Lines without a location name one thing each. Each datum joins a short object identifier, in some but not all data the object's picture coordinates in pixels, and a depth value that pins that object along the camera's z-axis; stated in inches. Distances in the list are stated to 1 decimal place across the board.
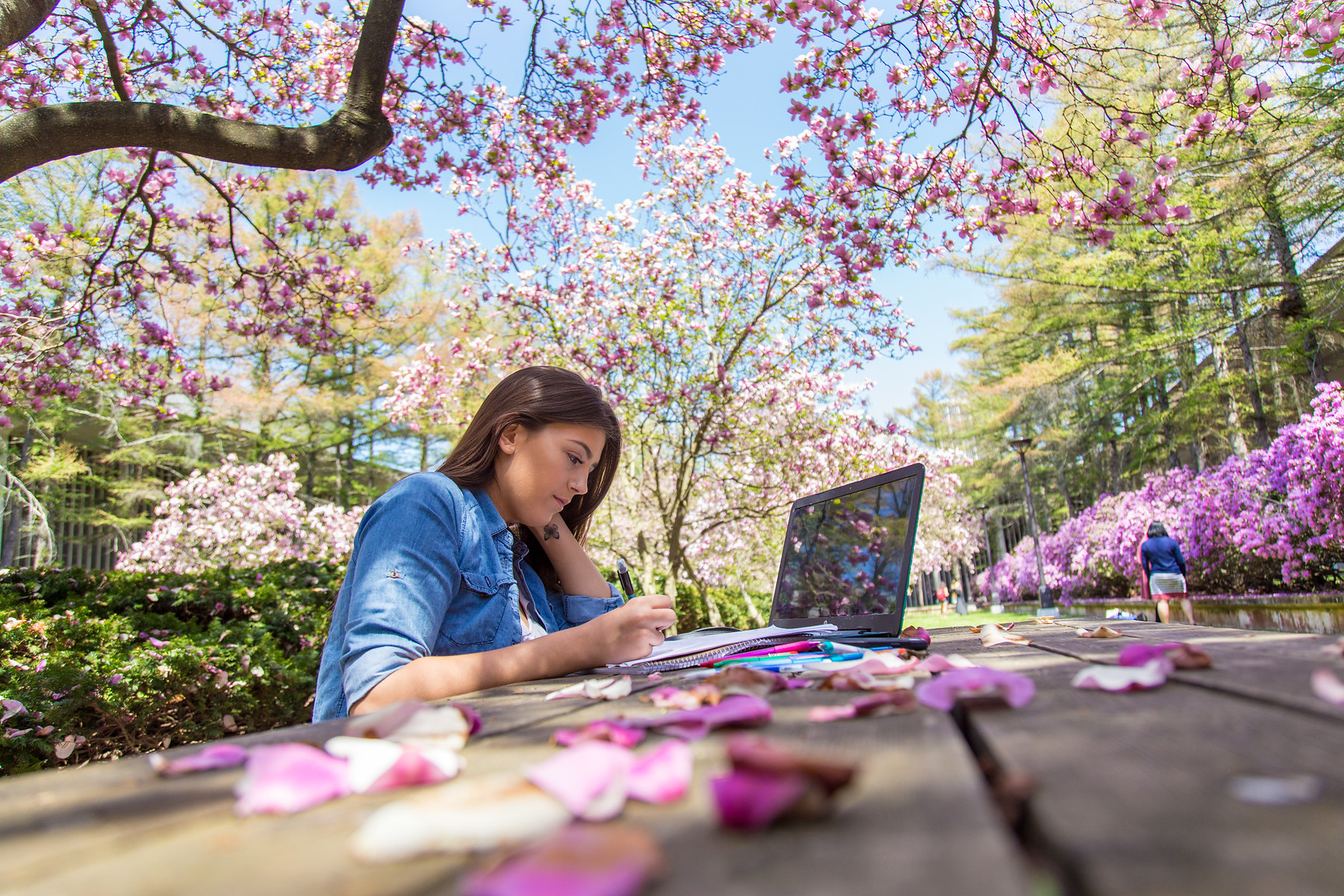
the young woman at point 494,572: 60.1
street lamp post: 572.4
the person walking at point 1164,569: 331.6
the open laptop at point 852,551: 79.5
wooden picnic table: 13.5
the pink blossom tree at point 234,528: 480.4
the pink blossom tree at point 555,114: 160.6
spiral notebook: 62.1
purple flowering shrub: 302.4
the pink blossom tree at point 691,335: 301.1
